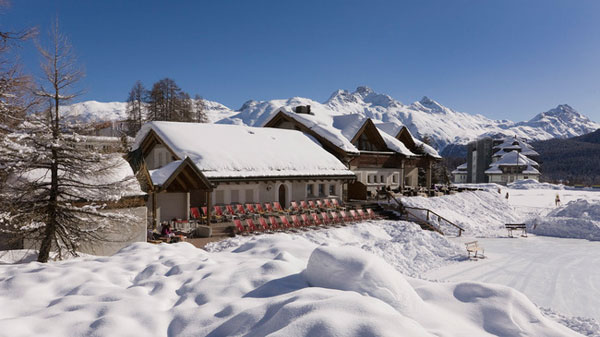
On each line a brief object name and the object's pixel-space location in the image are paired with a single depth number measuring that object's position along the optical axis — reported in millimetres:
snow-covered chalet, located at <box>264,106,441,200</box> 29969
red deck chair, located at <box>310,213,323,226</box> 20516
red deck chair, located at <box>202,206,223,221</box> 19781
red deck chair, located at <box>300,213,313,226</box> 20141
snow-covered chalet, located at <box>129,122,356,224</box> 17672
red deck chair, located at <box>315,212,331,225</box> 20812
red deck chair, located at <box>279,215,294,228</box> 19194
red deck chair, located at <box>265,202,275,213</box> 22281
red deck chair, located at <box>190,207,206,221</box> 19453
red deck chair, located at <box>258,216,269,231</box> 18423
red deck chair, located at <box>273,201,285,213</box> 22631
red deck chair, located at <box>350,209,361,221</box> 22141
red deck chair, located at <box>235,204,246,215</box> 21225
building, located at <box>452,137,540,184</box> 75188
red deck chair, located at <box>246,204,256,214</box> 21516
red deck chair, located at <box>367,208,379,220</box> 23422
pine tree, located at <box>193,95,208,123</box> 55106
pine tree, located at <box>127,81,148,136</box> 48344
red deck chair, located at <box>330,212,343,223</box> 21047
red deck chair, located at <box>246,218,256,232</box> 17967
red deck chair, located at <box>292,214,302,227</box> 19736
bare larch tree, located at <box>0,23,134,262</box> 9180
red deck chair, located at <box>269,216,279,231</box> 18828
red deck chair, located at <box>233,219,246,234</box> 17500
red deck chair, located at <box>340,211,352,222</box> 21531
